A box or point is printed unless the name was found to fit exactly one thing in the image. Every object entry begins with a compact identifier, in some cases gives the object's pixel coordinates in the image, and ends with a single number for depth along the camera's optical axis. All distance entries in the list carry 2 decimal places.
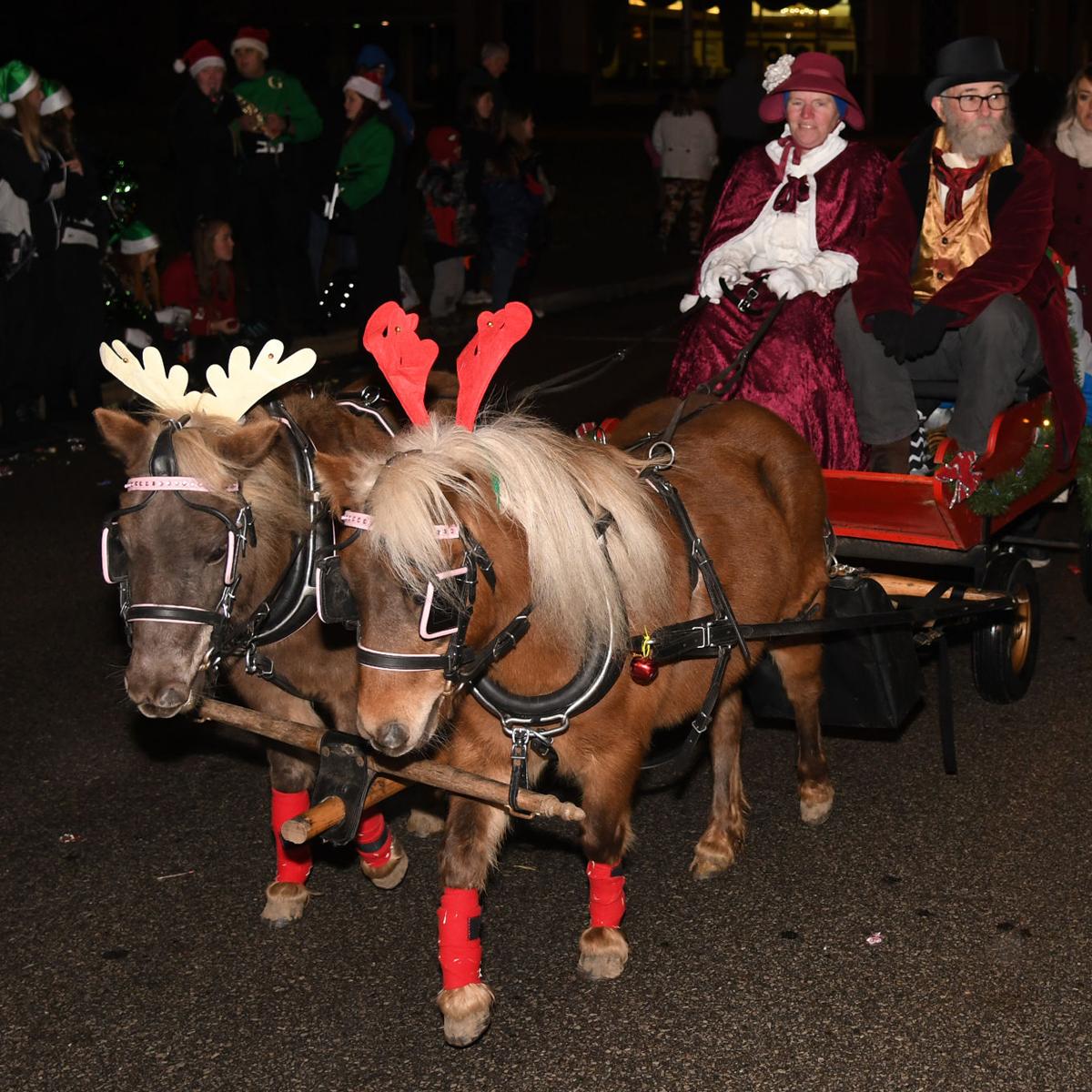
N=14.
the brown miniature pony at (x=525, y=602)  3.36
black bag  5.07
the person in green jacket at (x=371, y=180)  12.45
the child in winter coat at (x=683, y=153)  19.05
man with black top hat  5.67
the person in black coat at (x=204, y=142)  11.80
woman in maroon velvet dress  5.80
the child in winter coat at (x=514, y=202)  13.84
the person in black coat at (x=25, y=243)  9.36
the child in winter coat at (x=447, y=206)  13.80
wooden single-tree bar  3.55
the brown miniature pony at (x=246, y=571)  3.74
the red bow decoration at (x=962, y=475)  5.50
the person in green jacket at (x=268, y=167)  12.21
